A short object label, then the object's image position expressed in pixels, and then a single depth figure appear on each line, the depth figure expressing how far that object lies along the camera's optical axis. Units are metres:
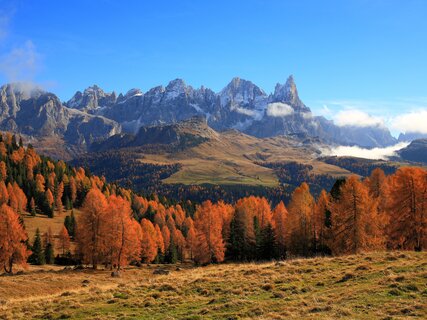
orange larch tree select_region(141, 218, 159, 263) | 87.00
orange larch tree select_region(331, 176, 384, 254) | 55.31
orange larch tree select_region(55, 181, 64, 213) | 136.12
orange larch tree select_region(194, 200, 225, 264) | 81.38
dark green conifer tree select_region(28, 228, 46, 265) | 79.38
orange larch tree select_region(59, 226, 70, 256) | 91.94
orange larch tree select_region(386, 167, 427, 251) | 52.31
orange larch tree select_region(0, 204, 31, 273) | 66.19
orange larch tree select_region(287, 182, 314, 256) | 72.88
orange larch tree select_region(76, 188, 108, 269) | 69.00
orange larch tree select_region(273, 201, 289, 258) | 82.31
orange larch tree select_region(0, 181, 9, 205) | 111.44
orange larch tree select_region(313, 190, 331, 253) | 69.75
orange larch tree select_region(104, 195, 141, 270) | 69.19
